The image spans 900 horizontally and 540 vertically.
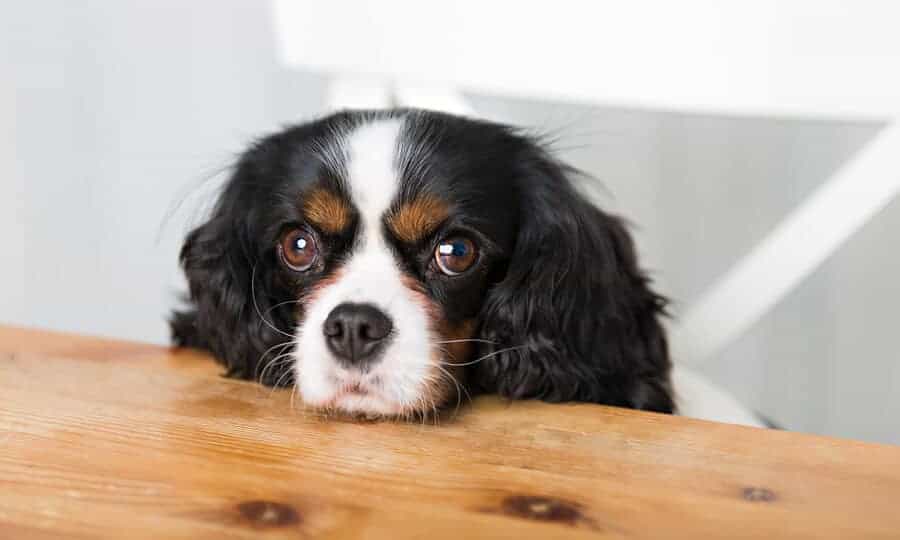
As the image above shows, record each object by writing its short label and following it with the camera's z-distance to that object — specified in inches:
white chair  29.6
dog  23.8
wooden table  18.7
